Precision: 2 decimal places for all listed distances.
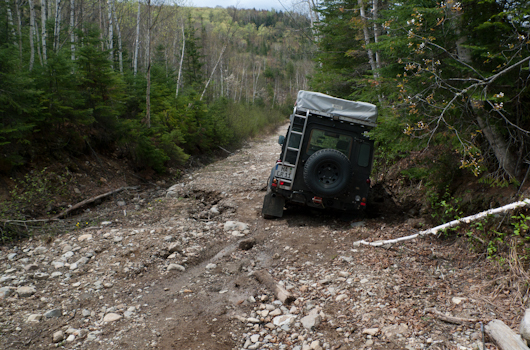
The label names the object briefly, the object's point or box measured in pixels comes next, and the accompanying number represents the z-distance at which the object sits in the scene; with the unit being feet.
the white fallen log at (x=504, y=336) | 9.70
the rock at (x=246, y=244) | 20.74
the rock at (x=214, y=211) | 28.19
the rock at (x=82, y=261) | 18.77
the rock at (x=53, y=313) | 14.11
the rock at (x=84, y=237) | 21.56
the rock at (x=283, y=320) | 13.29
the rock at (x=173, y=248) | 19.98
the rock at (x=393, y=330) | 11.68
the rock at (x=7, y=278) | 16.79
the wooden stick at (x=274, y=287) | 14.74
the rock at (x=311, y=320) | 12.85
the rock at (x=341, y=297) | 14.38
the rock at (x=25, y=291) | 15.65
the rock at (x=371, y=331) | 11.91
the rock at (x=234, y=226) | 24.16
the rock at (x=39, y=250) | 20.15
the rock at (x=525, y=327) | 9.53
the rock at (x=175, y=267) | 18.17
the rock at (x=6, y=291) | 15.39
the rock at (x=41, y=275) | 17.22
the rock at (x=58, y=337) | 12.65
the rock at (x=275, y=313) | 13.91
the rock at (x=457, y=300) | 12.83
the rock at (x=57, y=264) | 18.40
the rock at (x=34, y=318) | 13.83
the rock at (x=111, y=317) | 13.88
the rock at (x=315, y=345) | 11.68
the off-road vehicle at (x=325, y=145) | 23.85
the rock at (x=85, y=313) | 14.26
